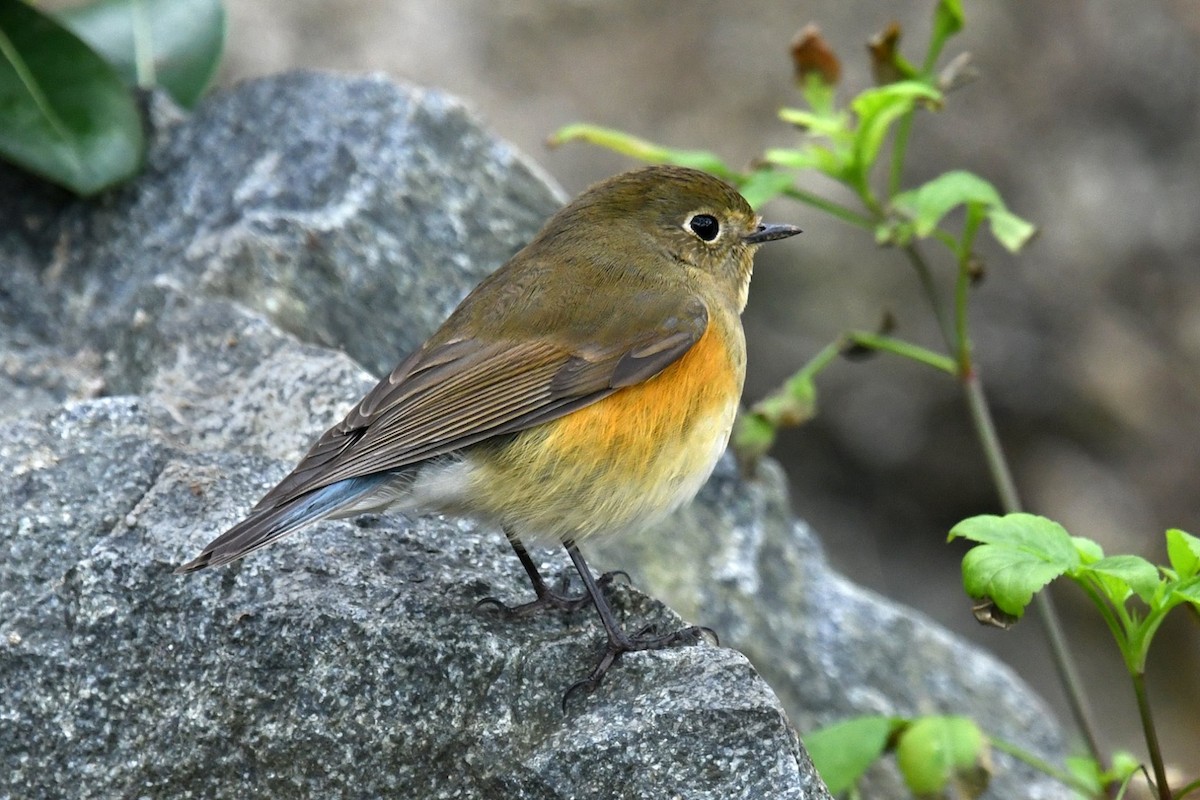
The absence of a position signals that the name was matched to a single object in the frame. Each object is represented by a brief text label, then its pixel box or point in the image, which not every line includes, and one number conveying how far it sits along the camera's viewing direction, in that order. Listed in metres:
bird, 6.13
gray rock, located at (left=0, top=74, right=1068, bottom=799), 5.56
